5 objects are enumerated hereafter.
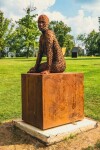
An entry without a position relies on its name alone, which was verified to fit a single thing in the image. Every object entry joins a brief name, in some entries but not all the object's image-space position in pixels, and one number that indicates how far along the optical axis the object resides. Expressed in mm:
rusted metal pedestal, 5543
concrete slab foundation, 5344
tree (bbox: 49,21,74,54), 92500
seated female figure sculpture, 5793
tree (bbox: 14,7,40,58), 55875
